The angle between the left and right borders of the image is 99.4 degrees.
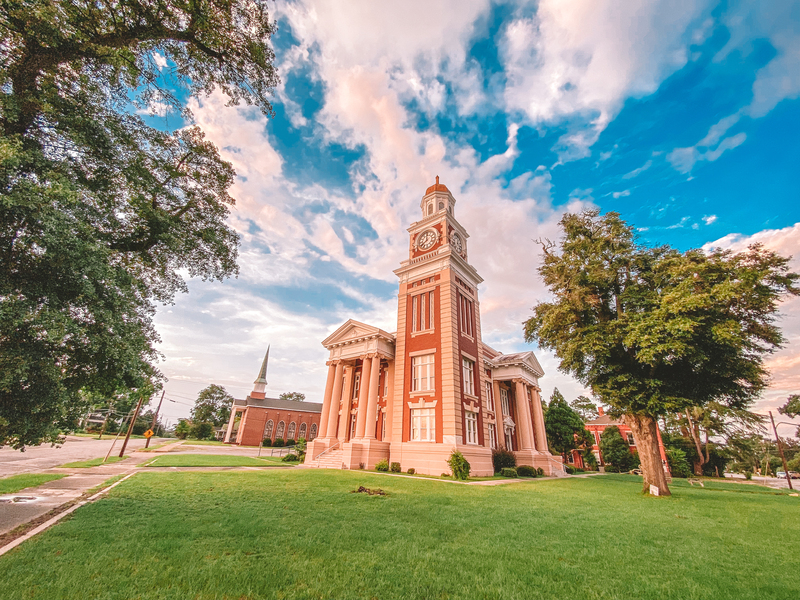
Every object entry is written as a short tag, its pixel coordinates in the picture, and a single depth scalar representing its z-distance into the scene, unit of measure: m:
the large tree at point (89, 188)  6.01
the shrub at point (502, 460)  27.92
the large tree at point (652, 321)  13.33
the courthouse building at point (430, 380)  24.17
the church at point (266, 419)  62.66
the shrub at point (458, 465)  20.95
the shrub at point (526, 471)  27.34
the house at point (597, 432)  50.50
